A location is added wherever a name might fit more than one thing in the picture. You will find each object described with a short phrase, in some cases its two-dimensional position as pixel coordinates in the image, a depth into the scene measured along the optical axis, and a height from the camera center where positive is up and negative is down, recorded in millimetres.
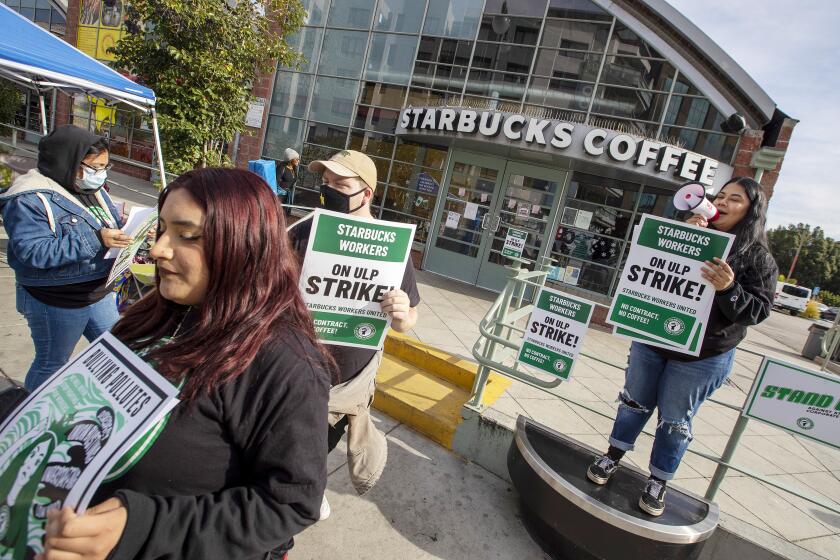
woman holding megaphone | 2322 -234
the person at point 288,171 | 9172 +100
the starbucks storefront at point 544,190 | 7984 +1053
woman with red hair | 994 -538
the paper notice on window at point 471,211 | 10305 +201
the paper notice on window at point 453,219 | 10461 -87
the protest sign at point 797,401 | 2473 -573
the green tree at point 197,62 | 6410 +1301
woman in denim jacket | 2303 -625
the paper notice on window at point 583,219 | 9555 +582
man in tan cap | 2154 -808
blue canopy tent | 3961 +541
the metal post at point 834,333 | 8662 -520
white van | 33625 -49
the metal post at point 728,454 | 2697 -1022
